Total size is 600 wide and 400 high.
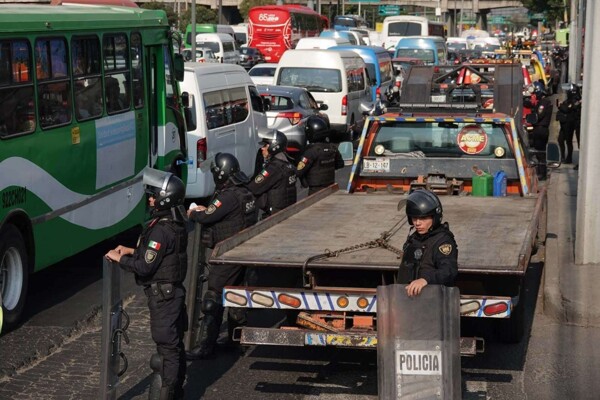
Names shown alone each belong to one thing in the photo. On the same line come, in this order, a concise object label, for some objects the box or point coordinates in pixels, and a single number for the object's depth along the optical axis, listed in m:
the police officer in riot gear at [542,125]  22.91
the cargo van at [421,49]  46.59
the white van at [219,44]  52.50
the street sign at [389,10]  122.44
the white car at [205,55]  47.82
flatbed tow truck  7.93
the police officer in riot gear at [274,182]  11.32
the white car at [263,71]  35.03
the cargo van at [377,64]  34.25
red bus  57.70
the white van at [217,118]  16.28
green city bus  10.22
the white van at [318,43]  39.53
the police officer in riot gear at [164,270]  7.51
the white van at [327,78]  27.17
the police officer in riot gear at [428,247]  6.99
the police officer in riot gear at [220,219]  9.06
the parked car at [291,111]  22.72
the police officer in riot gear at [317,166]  13.36
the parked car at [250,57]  54.59
